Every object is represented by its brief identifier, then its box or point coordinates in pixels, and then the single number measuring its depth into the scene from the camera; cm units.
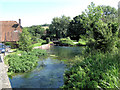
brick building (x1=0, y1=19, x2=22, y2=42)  1810
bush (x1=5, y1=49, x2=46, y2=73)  782
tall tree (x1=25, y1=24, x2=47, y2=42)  3545
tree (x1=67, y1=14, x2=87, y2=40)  3069
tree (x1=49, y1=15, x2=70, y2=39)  3408
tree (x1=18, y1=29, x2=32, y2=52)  1302
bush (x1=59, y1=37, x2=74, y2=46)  2439
